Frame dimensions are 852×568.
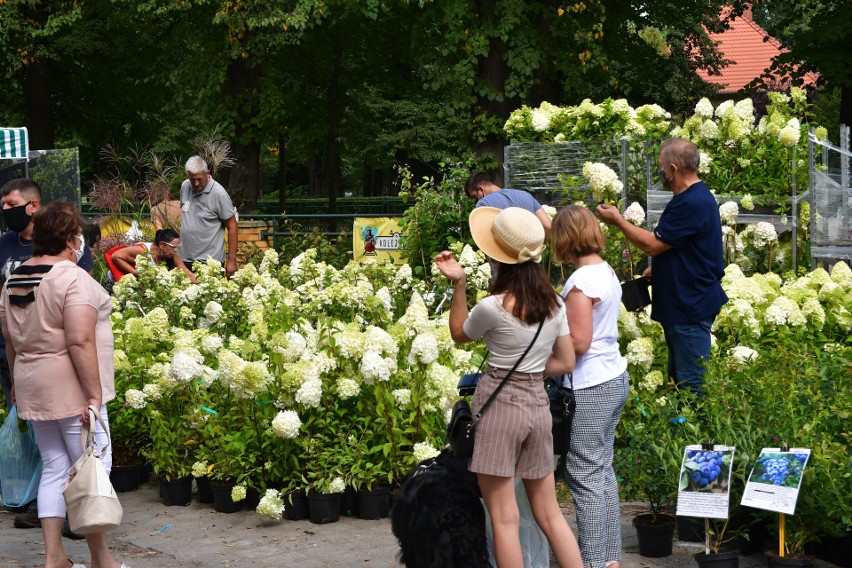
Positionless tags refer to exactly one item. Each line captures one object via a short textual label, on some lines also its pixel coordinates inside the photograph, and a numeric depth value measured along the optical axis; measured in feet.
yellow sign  52.85
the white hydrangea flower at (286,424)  19.15
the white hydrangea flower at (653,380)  20.40
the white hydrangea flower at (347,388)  19.52
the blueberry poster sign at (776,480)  15.49
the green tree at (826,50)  62.23
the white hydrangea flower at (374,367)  19.17
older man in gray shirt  31.14
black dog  14.10
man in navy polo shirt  18.61
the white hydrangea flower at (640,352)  21.01
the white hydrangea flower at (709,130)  32.12
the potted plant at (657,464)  17.21
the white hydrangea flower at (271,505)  19.05
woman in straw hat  13.78
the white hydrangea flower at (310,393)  19.42
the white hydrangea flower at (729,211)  28.12
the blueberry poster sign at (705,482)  15.98
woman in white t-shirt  15.24
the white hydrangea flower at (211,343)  22.30
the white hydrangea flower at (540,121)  34.53
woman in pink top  16.31
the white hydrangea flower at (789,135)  31.50
